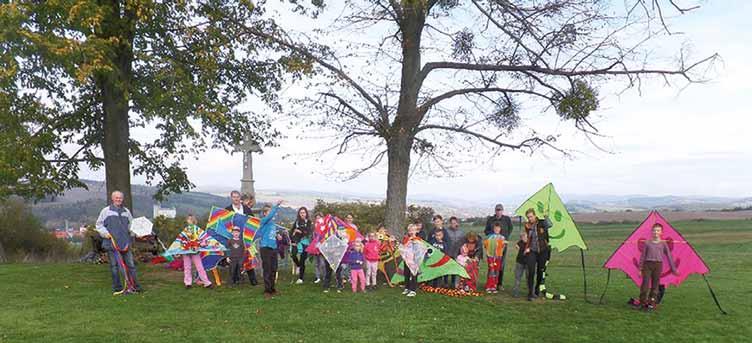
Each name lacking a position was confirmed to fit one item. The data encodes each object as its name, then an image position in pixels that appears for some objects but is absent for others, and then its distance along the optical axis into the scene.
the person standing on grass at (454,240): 11.79
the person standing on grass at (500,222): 12.16
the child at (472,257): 11.45
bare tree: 12.36
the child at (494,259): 11.46
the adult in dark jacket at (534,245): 10.55
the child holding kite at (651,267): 9.81
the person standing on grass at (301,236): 12.34
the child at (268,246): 10.58
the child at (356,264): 11.09
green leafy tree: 12.01
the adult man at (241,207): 11.60
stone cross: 13.59
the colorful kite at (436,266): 11.05
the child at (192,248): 11.25
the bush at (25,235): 22.78
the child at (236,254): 11.28
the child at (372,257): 11.50
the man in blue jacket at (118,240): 10.21
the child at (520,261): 10.69
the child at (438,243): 11.66
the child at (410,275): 10.97
